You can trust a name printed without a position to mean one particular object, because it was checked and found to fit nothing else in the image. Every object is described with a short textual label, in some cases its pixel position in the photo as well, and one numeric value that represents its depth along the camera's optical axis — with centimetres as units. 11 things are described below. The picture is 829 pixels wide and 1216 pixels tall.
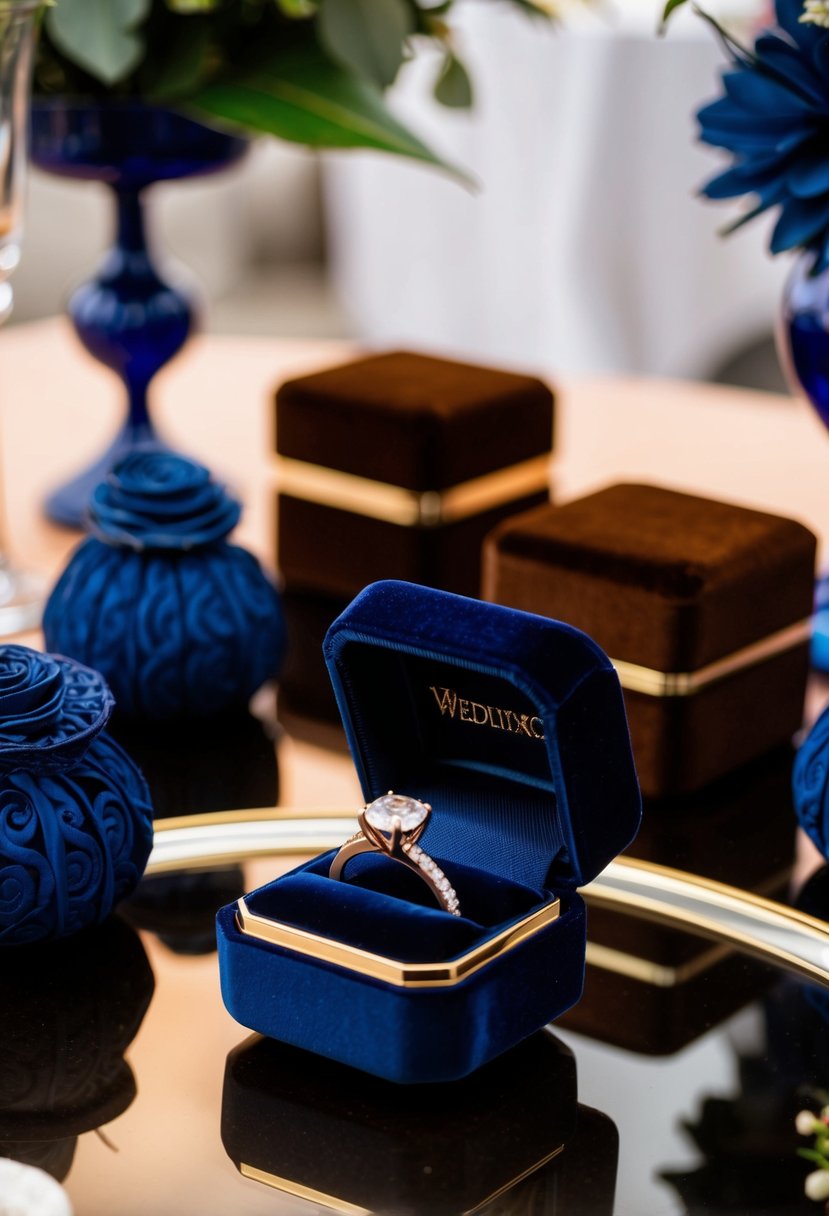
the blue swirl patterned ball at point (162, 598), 67
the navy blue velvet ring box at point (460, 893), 54
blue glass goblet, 75
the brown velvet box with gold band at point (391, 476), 74
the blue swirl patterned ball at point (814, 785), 61
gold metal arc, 59
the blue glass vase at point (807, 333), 70
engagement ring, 56
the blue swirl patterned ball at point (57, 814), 57
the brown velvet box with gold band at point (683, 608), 65
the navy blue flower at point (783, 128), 66
